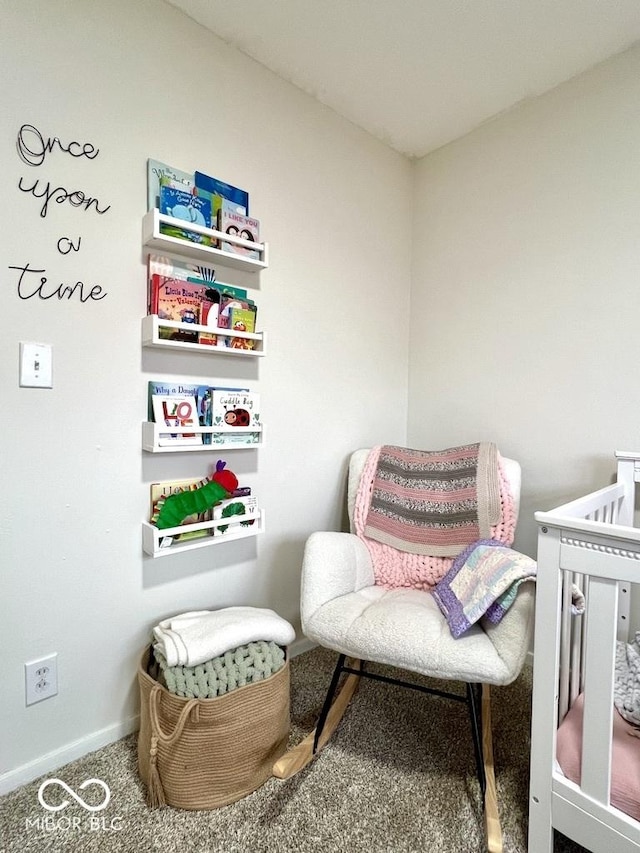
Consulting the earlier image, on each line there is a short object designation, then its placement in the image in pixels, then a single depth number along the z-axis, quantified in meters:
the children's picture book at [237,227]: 1.49
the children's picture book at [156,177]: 1.37
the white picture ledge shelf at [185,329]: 1.32
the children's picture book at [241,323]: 1.50
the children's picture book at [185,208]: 1.37
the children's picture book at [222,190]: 1.47
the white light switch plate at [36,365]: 1.19
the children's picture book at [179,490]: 1.43
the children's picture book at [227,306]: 1.49
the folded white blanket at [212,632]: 1.20
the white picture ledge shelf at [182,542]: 1.35
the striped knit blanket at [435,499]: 1.58
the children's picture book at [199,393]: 1.43
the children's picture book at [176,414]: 1.38
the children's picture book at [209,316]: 1.44
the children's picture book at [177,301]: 1.36
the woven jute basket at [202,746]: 1.13
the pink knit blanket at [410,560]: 1.55
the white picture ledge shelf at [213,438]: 1.35
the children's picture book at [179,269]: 1.38
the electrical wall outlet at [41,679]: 1.23
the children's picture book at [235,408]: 1.50
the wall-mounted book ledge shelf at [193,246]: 1.32
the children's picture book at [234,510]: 1.49
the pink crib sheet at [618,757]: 0.92
